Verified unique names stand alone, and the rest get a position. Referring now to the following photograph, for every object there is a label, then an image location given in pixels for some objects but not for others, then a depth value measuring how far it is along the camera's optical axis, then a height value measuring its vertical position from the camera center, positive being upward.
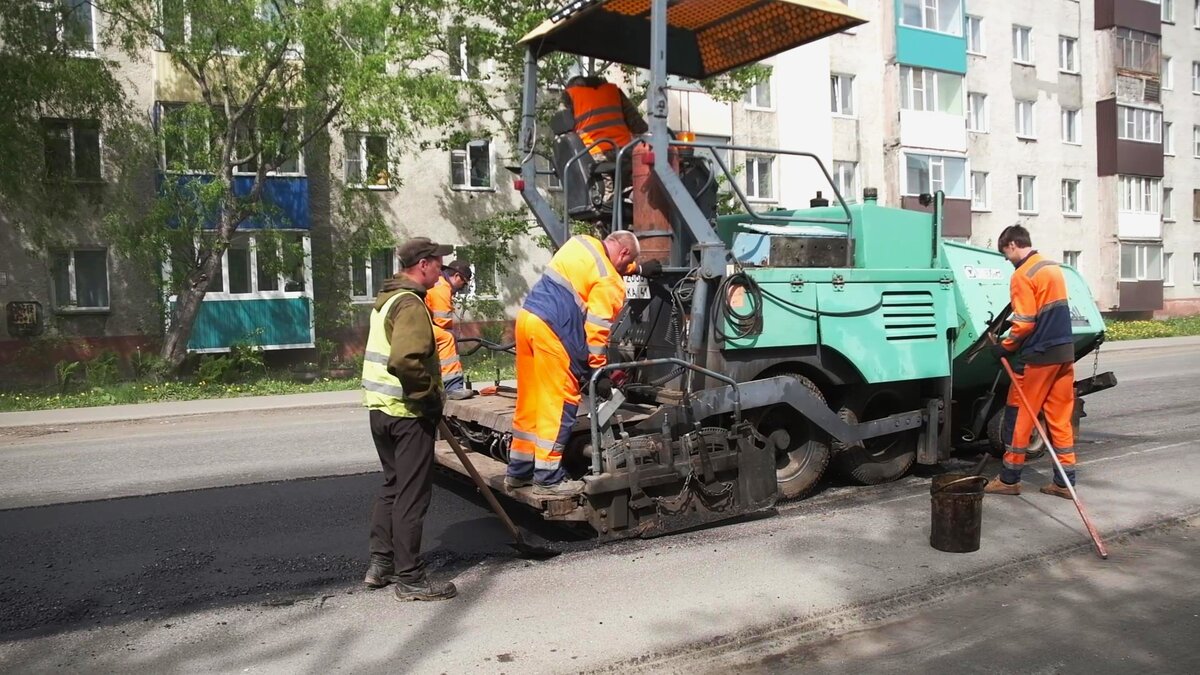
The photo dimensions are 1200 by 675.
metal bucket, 5.41 -1.31
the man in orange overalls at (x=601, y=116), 6.80 +1.32
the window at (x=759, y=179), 28.22 +3.46
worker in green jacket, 4.71 -0.57
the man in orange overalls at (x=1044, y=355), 6.62 -0.47
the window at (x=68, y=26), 17.84 +5.42
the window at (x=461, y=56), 20.20 +5.35
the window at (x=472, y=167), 25.20 +3.58
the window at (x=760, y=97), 28.53 +5.95
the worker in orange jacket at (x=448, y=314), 7.88 -0.11
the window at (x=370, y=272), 23.58 +0.79
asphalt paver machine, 5.76 -0.21
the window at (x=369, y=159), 20.75 +3.21
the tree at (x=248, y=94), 18.12 +4.18
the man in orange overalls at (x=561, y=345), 5.33 -0.26
